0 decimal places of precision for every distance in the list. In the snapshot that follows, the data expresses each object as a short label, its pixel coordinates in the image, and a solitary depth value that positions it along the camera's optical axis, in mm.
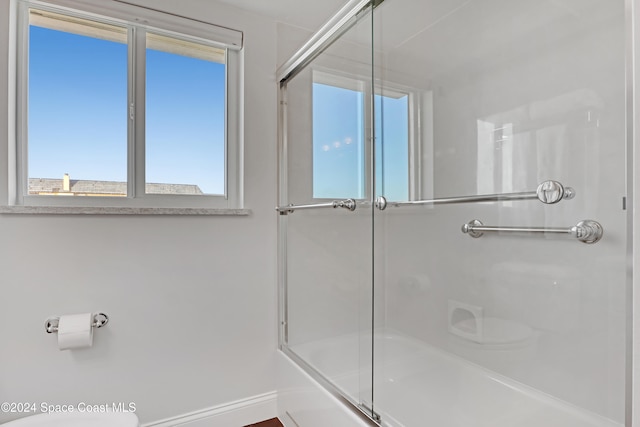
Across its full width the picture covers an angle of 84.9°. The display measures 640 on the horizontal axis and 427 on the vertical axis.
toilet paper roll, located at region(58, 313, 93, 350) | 1414
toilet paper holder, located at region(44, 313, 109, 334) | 1461
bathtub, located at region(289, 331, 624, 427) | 1335
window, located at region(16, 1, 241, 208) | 1565
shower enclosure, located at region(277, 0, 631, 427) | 1188
